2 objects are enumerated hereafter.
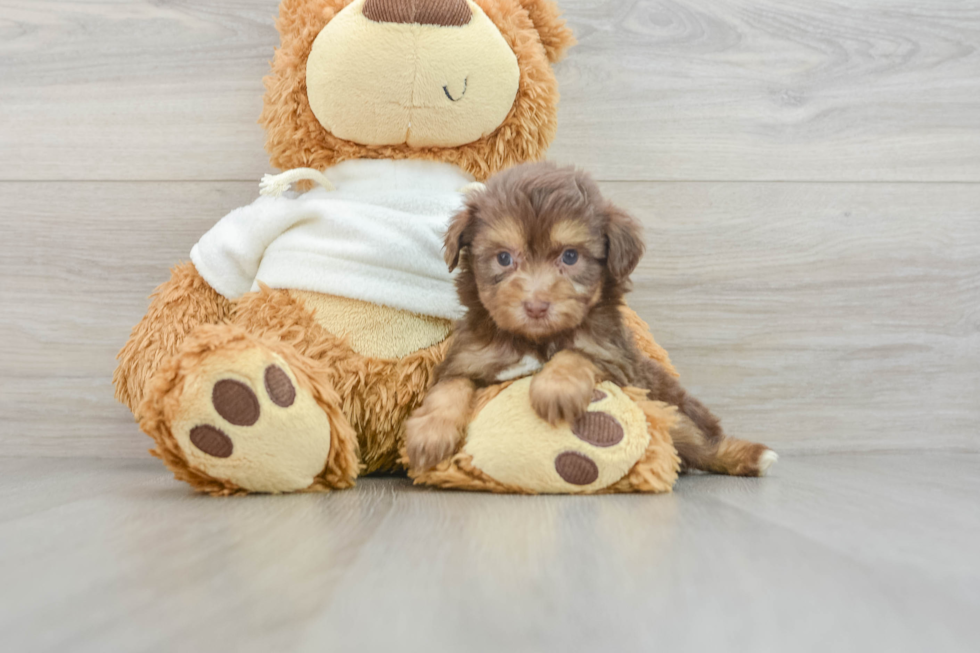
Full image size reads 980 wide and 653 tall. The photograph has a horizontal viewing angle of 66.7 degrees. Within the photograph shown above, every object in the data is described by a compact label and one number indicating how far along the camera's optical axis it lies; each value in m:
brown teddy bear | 0.98
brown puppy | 0.99
